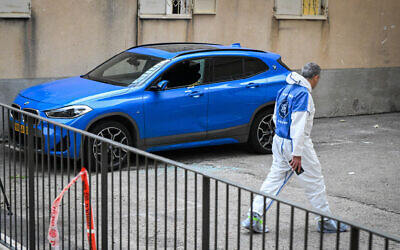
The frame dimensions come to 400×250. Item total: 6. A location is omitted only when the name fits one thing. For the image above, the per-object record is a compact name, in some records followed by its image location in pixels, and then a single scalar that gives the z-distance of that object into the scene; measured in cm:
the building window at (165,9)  1292
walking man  653
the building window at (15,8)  1137
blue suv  928
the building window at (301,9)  1470
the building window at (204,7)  1351
